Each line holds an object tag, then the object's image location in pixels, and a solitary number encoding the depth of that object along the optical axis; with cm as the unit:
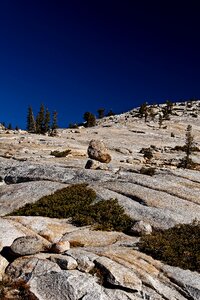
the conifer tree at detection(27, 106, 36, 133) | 11419
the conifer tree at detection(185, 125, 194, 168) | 4282
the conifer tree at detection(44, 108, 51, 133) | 10266
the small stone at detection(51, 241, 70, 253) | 1538
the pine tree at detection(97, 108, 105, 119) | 14340
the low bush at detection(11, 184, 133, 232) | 1969
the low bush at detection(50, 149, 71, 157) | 4302
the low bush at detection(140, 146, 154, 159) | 4873
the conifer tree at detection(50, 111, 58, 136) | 9227
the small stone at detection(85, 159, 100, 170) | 3001
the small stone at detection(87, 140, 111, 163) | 3702
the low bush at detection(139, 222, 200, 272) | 1525
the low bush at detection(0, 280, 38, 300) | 1293
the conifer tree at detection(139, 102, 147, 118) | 11627
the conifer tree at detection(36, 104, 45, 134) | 10420
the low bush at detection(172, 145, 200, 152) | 5993
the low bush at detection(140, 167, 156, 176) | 2682
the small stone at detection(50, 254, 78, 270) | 1396
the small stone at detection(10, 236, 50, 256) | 1508
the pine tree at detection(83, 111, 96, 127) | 11202
